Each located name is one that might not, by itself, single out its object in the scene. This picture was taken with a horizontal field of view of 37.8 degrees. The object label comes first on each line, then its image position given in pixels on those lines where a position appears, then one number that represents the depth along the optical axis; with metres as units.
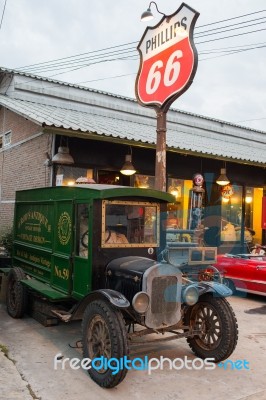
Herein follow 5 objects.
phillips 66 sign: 7.68
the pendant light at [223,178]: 12.77
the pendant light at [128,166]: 10.54
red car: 8.37
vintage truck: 4.44
